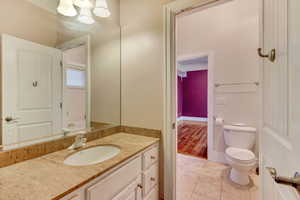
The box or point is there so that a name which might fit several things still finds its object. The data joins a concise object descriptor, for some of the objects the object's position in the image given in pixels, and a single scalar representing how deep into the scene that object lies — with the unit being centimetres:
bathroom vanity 60
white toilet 170
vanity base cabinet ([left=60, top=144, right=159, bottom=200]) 71
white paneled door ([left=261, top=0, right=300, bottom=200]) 44
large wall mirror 88
